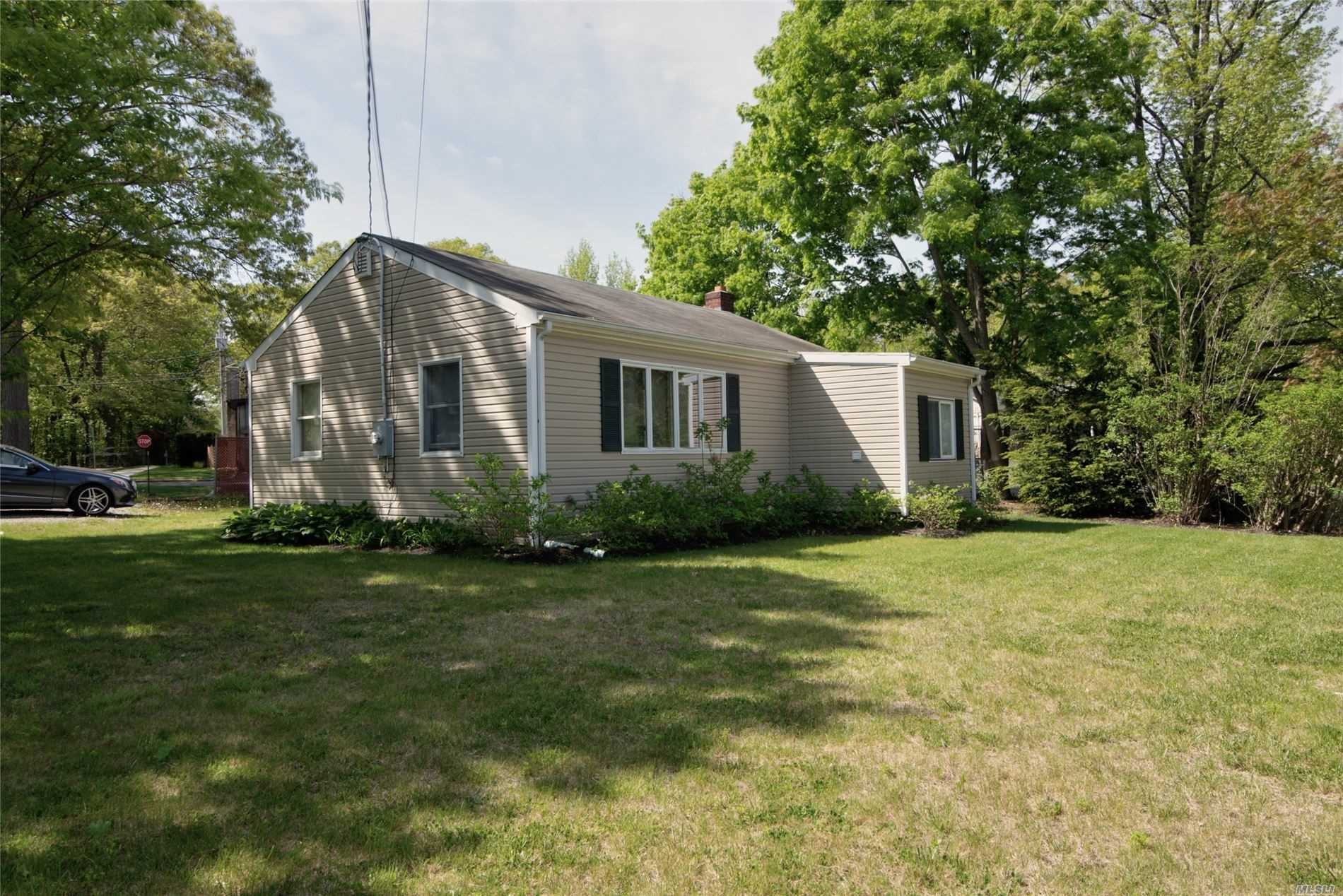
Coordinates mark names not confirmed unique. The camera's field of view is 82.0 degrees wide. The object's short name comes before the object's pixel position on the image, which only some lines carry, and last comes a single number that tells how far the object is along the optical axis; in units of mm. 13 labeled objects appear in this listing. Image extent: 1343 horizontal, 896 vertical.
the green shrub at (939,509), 12602
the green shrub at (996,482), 15328
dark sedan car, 15555
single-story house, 10555
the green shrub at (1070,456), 15969
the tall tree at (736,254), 21766
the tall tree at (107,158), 7594
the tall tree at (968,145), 16922
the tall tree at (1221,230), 13836
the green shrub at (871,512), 13000
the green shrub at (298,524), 11641
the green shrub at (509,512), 9500
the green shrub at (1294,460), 12227
